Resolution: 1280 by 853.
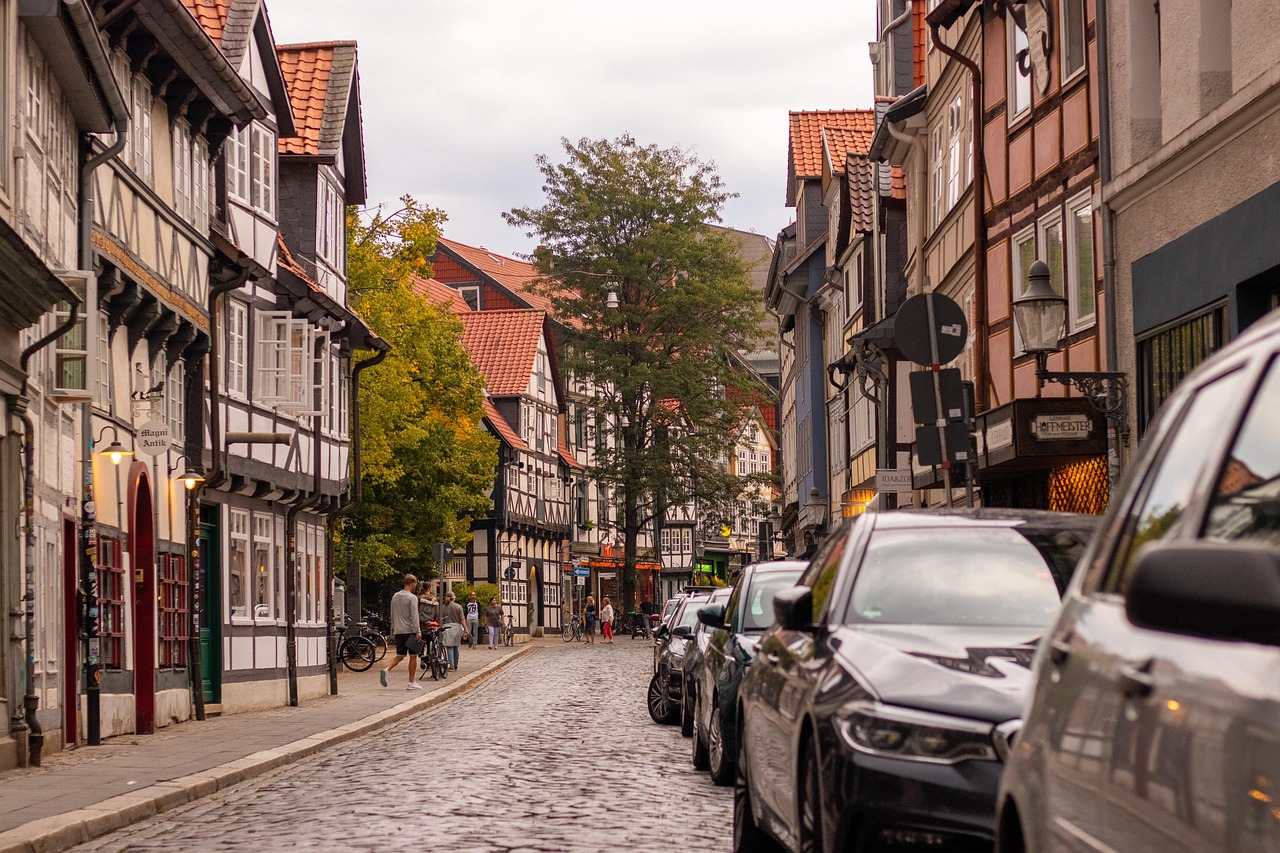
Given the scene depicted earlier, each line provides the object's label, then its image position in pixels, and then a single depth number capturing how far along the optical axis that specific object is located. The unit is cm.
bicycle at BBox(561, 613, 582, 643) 7000
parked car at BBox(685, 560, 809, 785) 1275
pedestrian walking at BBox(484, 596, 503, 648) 5987
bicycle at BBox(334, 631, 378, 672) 4112
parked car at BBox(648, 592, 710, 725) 2031
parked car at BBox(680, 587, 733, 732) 1703
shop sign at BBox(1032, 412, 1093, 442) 1819
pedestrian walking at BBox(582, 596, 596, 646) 6788
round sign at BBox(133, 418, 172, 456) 2034
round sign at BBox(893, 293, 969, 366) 1366
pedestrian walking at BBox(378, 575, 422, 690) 3228
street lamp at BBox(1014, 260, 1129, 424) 1580
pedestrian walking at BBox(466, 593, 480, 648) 6106
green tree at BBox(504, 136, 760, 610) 6694
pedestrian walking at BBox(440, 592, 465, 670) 3703
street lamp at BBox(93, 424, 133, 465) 1914
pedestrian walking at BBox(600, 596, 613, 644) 7100
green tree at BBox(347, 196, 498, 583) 4359
